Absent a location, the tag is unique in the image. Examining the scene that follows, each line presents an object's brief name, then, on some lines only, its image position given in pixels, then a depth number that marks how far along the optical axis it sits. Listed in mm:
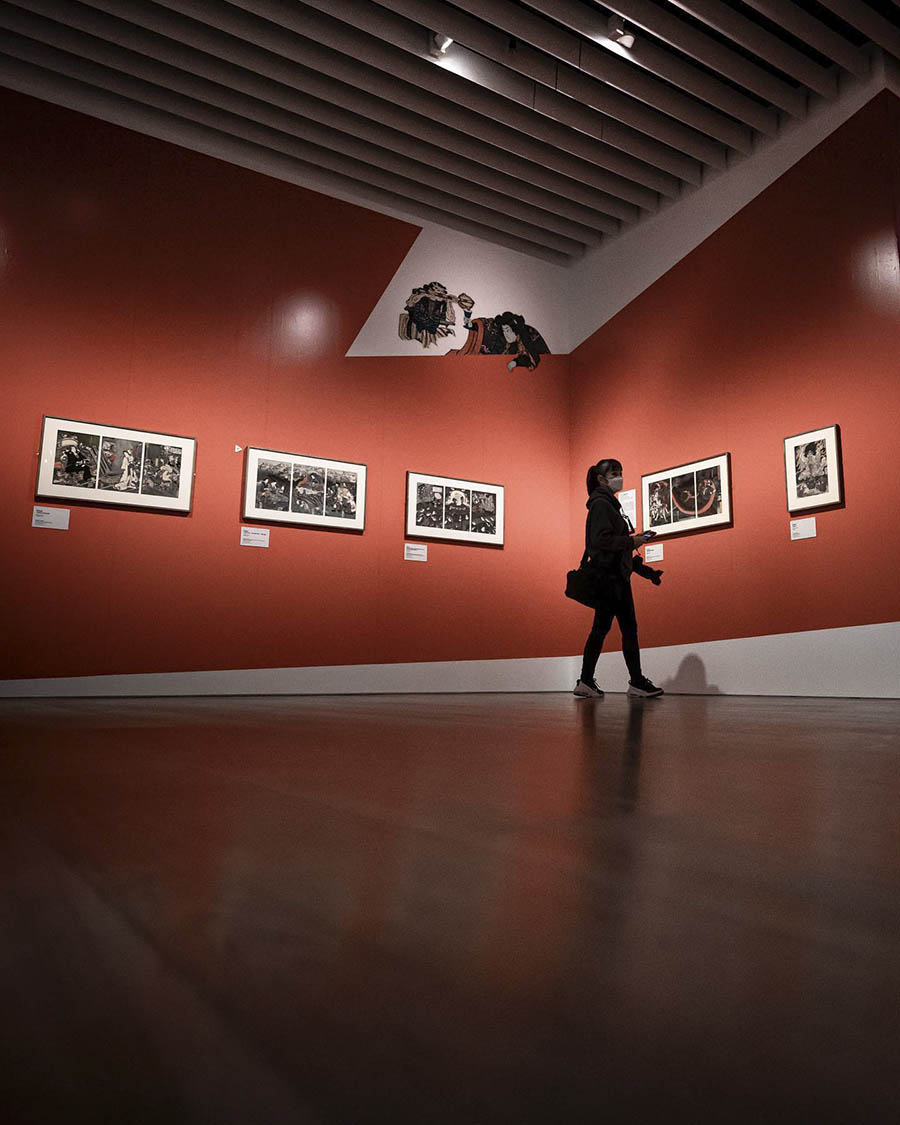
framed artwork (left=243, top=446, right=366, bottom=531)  6582
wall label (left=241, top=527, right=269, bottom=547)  6461
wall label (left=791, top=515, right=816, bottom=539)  5953
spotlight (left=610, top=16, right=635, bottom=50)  5707
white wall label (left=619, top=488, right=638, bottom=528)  7730
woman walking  5154
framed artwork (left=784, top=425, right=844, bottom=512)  5812
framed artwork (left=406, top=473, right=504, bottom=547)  7402
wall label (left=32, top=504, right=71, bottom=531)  5625
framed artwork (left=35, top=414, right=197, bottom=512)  5758
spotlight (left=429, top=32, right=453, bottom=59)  5891
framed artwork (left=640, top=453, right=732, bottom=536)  6727
